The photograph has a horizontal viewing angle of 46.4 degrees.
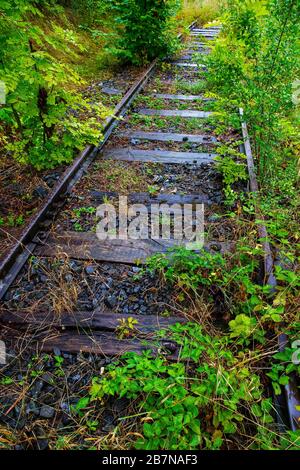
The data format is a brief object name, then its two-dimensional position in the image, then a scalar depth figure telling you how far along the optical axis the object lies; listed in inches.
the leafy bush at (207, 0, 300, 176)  134.0
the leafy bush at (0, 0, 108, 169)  122.6
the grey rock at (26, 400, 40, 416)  85.0
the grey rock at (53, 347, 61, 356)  97.4
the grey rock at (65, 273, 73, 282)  117.6
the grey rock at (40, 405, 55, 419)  84.3
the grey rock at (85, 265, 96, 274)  121.9
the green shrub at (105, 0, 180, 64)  312.5
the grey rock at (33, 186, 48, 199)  152.5
